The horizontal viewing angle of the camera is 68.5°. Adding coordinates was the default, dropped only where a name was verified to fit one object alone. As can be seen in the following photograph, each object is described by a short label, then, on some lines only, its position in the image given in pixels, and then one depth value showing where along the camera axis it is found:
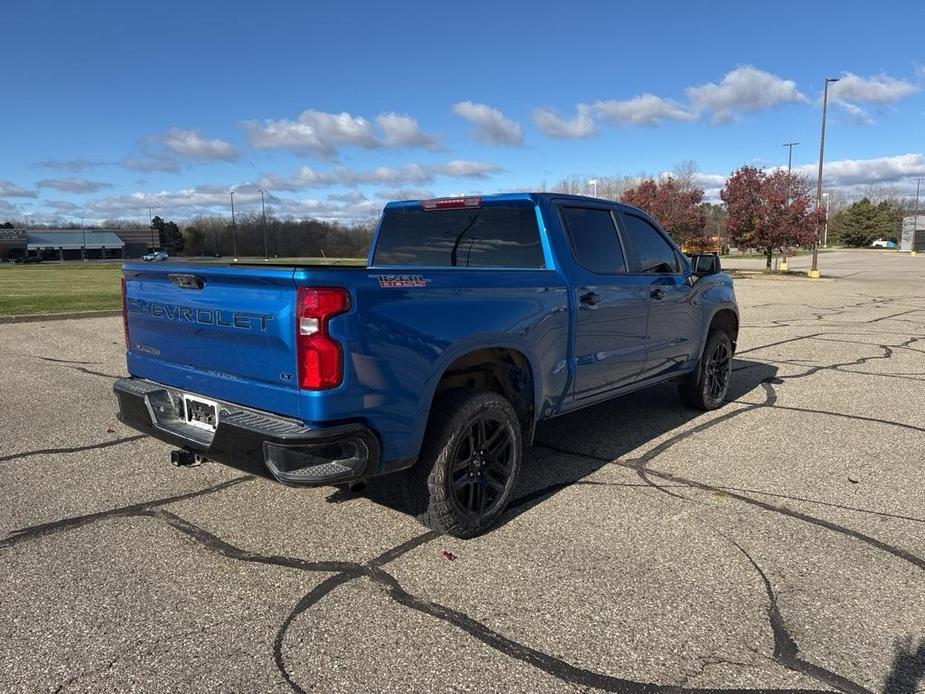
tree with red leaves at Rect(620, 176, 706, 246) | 40.81
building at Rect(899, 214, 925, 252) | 85.71
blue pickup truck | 3.04
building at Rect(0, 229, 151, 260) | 109.50
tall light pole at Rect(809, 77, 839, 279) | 29.36
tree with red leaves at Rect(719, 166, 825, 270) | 30.32
